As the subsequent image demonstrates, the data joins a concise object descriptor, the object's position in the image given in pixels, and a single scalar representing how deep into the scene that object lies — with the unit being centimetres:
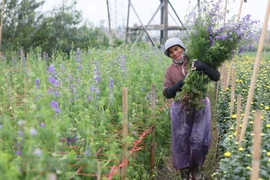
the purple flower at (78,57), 509
